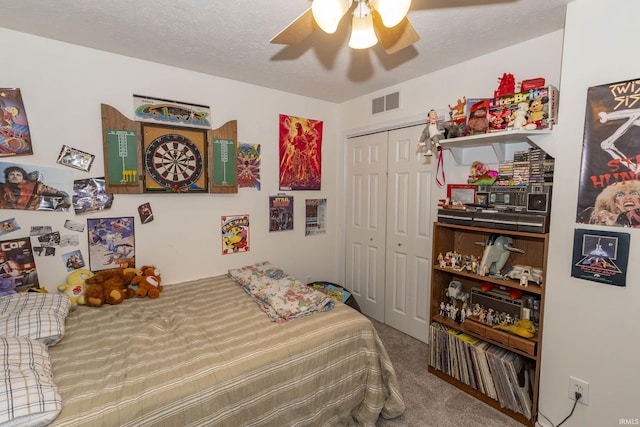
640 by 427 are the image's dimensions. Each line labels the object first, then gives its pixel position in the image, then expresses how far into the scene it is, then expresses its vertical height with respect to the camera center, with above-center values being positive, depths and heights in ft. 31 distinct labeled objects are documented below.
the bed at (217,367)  4.05 -2.77
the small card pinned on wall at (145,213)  7.73 -0.65
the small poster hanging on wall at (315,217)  10.78 -1.01
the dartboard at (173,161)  7.73 +0.74
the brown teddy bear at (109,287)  6.68 -2.30
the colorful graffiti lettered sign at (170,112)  7.51 +2.03
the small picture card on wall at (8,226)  6.23 -0.82
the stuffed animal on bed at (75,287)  6.64 -2.25
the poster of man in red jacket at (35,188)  6.24 -0.01
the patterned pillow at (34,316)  4.83 -2.25
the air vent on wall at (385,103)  9.04 +2.74
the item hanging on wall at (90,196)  6.93 -0.20
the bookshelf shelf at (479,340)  5.81 -3.26
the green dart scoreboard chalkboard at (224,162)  8.58 +0.77
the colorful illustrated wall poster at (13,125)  6.11 +1.30
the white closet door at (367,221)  10.00 -1.12
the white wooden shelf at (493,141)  5.55 +1.09
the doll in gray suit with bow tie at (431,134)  7.12 +1.36
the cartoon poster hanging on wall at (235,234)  9.06 -1.40
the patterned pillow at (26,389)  3.34 -2.45
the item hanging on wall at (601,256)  4.71 -1.07
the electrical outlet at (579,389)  5.18 -3.50
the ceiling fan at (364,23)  3.50 +2.33
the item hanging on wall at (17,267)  6.22 -1.70
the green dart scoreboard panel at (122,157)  7.19 +0.78
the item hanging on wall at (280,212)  9.91 -0.79
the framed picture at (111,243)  7.18 -1.36
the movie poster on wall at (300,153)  10.02 +1.28
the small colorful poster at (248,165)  9.14 +0.75
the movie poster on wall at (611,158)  4.56 +0.54
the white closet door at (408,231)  8.65 -1.28
